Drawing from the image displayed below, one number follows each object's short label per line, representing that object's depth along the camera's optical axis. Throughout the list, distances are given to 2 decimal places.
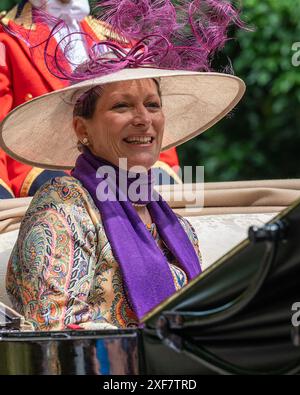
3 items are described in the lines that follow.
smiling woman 4.80
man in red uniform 7.21
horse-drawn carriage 3.72
